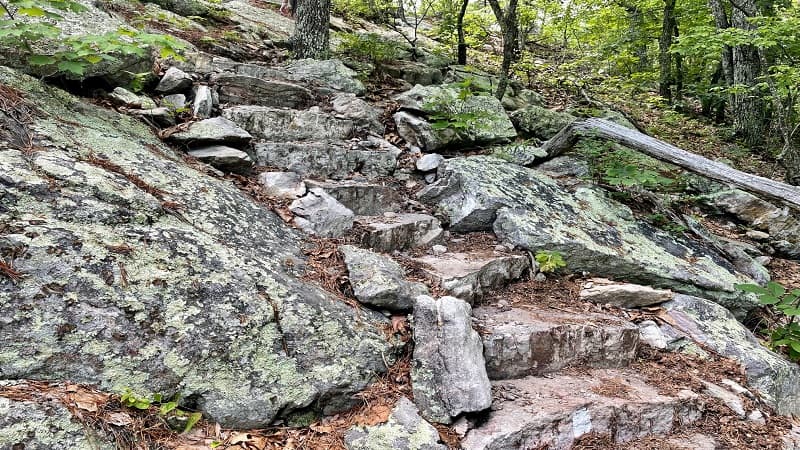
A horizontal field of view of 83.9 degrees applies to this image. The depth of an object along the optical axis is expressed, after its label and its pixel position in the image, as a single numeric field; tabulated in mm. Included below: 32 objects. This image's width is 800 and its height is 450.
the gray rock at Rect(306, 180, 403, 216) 4609
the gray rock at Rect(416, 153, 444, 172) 5477
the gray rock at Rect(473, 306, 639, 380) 3205
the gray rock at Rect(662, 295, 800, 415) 3830
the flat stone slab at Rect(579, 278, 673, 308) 4227
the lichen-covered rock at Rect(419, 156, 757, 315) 4594
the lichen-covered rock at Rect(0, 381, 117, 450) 1800
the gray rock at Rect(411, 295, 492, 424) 2670
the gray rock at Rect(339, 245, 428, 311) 3252
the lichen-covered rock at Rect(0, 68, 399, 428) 2229
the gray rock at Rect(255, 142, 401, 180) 4883
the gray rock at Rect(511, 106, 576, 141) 7113
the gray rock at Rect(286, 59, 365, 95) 6680
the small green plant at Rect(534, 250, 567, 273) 4344
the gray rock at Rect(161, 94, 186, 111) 4773
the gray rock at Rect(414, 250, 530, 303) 3668
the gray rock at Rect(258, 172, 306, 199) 4387
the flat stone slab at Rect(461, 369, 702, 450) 2627
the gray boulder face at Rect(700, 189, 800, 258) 6492
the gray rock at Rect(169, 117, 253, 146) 4324
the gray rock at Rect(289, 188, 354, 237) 4070
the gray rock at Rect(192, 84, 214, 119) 4887
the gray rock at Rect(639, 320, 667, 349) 3945
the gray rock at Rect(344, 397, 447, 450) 2400
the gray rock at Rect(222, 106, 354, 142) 5137
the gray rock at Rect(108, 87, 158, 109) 4391
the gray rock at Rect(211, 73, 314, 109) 5562
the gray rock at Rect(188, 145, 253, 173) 4297
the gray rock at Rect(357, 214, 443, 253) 4133
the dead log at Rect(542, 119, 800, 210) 5035
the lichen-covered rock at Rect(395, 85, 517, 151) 5984
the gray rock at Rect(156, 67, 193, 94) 5090
